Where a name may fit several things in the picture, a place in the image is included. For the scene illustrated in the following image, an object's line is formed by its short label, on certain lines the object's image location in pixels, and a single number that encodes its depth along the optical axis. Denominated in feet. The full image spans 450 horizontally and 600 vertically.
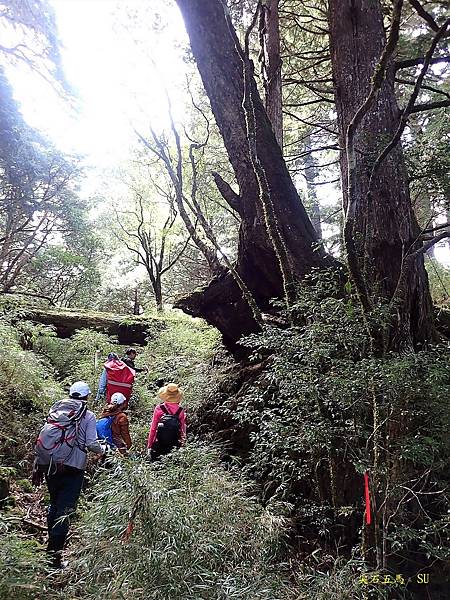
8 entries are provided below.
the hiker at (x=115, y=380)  24.52
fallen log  38.86
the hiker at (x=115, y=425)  22.03
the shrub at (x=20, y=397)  21.76
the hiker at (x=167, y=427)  18.99
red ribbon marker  10.92
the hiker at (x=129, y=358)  26.85
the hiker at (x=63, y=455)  14.23
